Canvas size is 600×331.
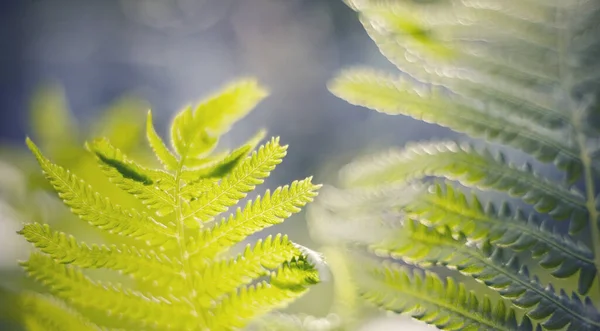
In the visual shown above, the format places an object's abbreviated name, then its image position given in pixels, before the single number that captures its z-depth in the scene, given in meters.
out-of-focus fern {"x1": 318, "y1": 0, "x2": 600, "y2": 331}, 0.75
